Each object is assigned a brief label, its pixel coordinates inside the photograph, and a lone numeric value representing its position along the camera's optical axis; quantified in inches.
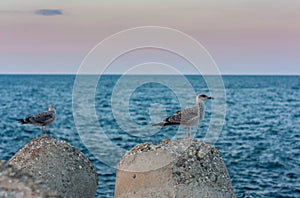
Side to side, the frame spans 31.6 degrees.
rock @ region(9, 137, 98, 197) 454.9
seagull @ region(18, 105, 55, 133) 630.5
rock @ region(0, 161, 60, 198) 274.5
